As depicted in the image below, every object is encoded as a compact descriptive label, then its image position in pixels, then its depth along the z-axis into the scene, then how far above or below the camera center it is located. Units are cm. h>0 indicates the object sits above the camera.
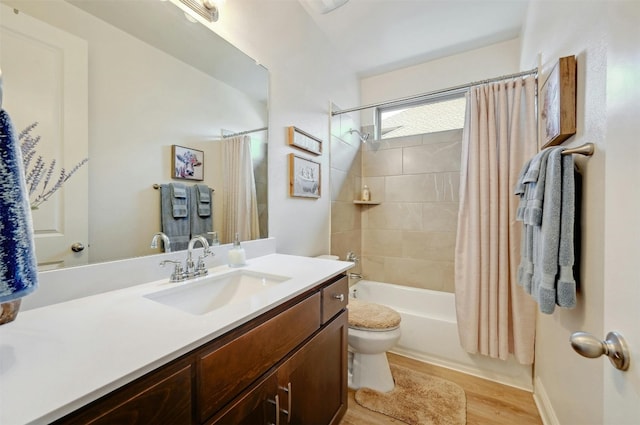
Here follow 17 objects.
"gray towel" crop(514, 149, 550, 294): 107 +1
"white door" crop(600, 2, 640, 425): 42 +0
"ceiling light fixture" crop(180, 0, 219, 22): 112 +91
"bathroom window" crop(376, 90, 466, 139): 242 +95
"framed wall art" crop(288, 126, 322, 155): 173 +50
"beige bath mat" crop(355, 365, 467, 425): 140 -115
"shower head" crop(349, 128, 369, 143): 260 +77
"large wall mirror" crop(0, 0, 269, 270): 74 +38
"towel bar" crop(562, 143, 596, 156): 86 +21
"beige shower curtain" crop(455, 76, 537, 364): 167 -11
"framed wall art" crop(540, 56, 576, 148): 103 +47
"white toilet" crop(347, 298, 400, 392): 155 -84
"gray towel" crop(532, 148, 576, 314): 94 -11
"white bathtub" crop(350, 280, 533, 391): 171 -99
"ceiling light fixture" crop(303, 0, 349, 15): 158 +129
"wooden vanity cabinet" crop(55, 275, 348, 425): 48 -44
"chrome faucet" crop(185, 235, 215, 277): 104 -24
